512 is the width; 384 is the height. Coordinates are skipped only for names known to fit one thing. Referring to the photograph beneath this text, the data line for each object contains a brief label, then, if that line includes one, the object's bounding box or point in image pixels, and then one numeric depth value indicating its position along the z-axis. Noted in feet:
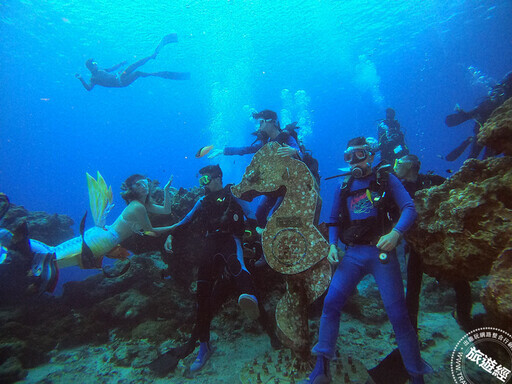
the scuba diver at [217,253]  12.24
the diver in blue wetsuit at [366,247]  8.62
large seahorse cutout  10.47
